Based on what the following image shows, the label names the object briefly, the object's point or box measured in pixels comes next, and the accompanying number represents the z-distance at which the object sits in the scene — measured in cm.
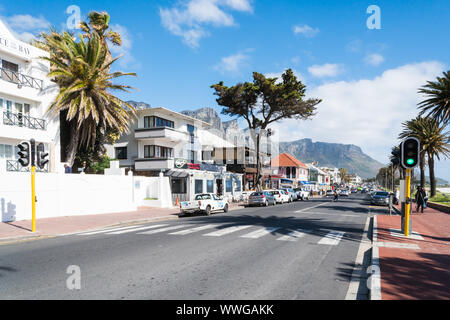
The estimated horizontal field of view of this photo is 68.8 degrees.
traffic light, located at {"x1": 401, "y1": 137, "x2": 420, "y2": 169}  1145
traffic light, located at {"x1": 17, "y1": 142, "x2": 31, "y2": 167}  1306
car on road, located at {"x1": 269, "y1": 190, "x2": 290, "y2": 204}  3609
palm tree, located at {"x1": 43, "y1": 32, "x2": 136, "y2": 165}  2322
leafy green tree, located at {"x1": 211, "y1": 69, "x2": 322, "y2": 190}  3806
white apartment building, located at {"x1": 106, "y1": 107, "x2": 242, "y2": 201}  3184
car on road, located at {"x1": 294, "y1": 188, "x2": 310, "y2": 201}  4588
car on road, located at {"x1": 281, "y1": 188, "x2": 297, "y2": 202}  4031
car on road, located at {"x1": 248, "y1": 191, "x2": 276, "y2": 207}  3247
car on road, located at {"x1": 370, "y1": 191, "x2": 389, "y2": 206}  3415
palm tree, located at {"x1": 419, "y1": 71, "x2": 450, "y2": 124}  3264
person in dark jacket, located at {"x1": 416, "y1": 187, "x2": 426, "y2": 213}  2331
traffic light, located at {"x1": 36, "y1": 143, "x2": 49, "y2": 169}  1346
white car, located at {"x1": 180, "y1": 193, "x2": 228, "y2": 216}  2189
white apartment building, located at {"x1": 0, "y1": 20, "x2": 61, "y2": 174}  2084
